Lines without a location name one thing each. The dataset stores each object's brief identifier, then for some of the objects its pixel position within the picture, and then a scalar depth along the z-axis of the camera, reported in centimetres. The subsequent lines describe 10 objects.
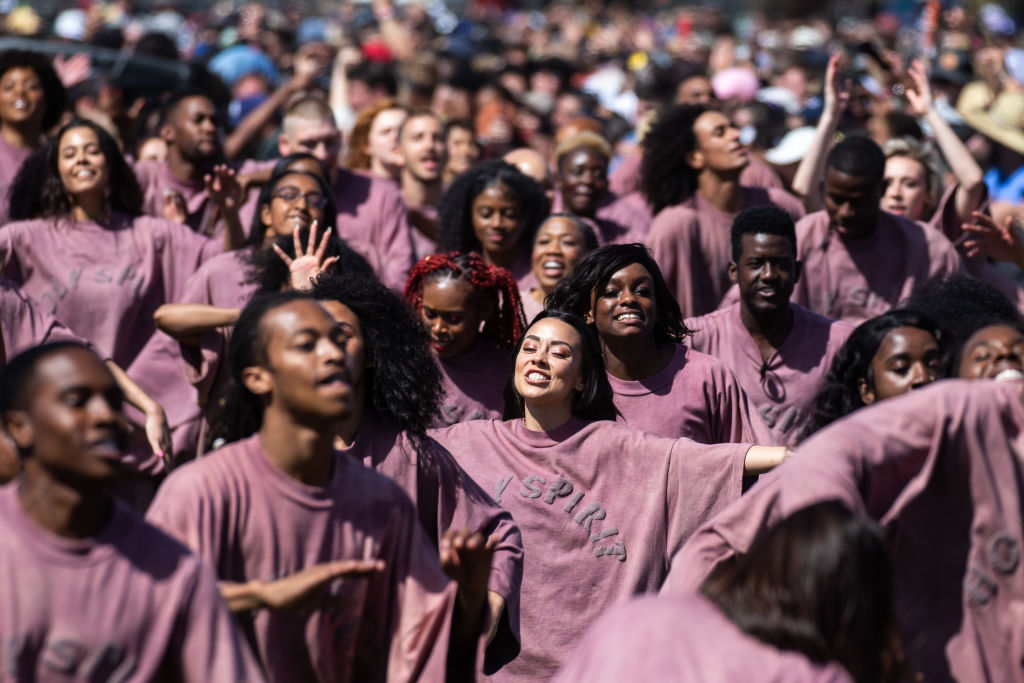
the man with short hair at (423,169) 1848
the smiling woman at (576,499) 1167
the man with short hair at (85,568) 730
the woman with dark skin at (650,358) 1273
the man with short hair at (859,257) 1587
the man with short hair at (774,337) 1395
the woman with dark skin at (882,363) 1043
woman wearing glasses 1369
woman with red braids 1358
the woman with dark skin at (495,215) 1630
